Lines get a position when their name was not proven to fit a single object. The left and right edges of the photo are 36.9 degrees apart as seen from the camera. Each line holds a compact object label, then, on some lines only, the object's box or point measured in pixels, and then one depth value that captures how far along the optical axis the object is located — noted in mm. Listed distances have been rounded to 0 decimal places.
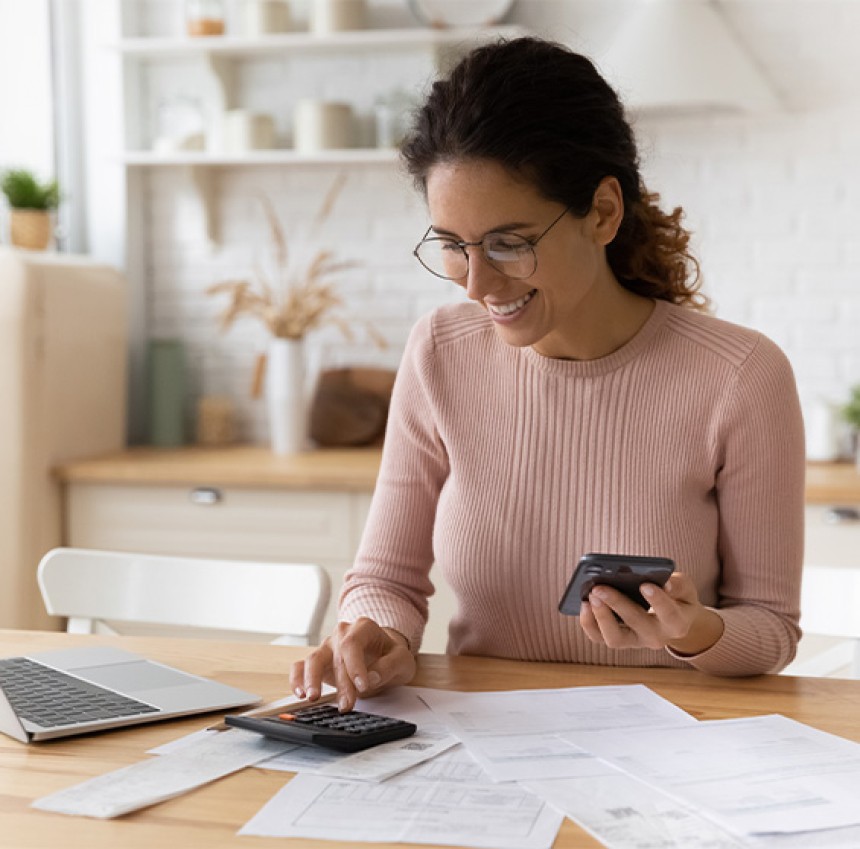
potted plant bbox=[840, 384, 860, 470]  3359
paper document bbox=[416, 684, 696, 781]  1230
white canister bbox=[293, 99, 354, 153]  3680
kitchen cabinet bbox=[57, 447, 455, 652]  3301
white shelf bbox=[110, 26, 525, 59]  3559
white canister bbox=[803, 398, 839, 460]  3396
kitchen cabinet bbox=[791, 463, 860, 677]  2975
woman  1567
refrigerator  3346
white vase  3727
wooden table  1083
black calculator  1264
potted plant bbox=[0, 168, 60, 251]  3715
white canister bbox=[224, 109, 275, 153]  3738
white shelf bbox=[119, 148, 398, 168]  3641
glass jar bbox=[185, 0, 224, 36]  3775
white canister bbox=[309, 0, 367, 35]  3670
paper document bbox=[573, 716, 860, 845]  1089
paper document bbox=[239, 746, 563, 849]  1063
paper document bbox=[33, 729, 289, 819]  1141
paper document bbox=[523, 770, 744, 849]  1044
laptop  1345
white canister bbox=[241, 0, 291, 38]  3729
